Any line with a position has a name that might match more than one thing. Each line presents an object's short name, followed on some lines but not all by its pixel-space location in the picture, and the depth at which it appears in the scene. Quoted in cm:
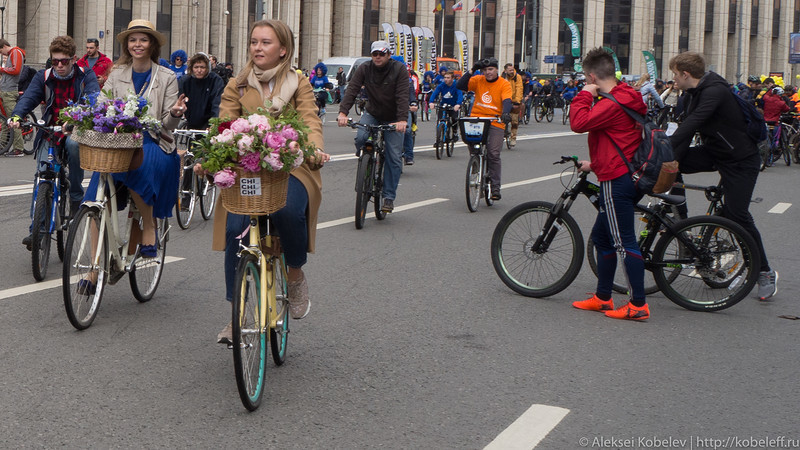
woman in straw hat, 683
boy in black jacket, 797
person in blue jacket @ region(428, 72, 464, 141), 2284
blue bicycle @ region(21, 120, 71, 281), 747
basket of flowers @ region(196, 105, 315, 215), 468
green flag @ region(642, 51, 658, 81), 7161
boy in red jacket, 708
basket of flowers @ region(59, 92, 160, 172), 615
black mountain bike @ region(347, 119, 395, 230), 1103
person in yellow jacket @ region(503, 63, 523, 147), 2353
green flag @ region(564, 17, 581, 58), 7743
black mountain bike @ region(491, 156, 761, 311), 754
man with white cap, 1155
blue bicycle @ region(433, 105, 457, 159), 2119
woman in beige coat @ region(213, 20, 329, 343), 520
